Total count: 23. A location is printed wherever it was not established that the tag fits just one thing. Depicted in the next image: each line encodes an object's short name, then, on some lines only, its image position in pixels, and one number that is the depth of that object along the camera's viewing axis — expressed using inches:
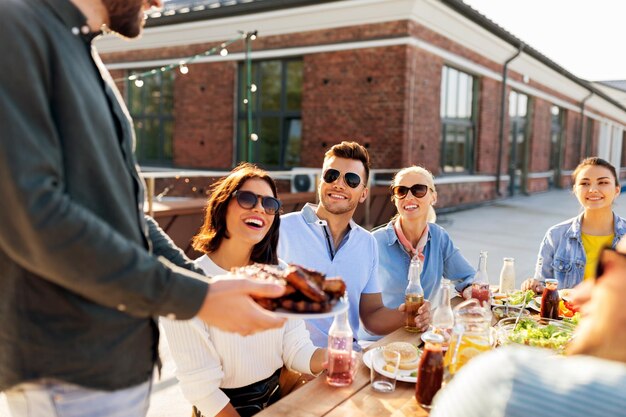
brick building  434.3
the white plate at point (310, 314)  53.9
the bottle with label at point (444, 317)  84.4
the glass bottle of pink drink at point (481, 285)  113.0
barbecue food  56.8
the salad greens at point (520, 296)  117.6
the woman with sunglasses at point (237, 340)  78.7
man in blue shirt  113.4
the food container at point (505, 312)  110.2
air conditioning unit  419.4
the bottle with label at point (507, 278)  127.6
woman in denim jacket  140.7
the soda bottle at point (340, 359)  74.2
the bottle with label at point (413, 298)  100.3
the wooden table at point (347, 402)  65.9
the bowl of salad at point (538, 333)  85.0
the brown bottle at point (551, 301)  109.6
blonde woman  129.6
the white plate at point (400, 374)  74.7
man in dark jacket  37.8
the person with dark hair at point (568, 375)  31.8
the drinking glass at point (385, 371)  73.5
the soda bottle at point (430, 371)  68.3
